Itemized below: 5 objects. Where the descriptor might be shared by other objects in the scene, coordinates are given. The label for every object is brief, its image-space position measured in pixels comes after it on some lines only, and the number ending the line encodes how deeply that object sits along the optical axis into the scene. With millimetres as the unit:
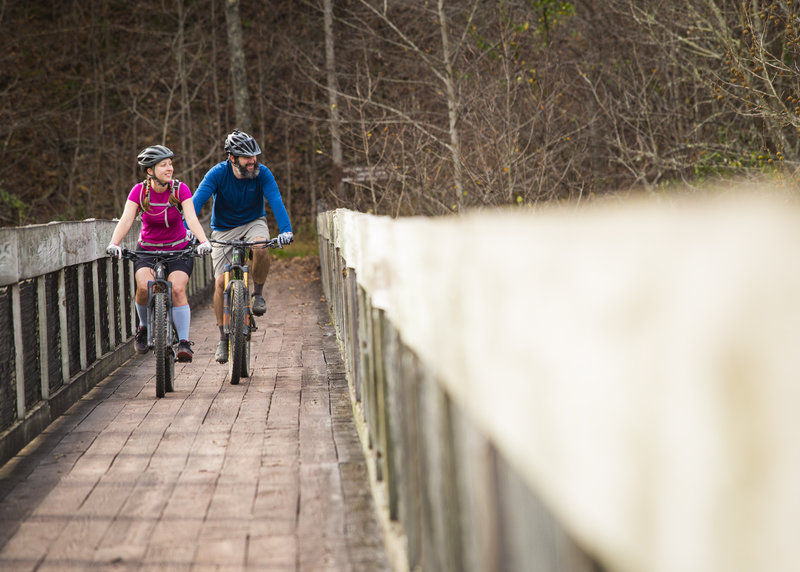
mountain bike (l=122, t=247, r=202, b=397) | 17125
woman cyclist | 17750
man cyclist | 19219
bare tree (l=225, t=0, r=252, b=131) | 64750
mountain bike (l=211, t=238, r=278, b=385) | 18312
